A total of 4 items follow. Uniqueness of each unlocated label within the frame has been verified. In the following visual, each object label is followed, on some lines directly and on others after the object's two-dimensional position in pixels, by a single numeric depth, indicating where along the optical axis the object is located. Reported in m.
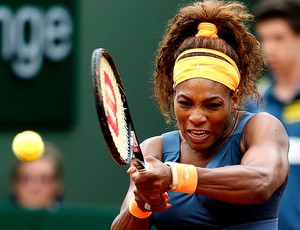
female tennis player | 7.35
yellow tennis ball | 10.66
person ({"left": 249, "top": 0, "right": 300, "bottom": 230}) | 11.76
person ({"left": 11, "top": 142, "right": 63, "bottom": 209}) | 14.56
